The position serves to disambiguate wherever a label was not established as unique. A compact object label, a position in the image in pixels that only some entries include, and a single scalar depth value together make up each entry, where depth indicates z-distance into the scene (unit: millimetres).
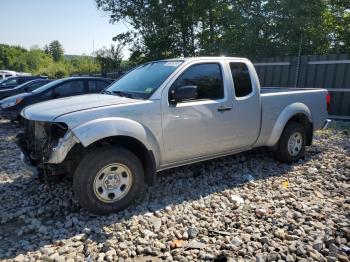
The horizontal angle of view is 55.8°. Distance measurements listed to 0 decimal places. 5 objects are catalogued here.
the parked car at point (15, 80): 17178
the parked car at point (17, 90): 12703
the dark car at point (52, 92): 9742
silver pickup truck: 3855
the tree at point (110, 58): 26270
